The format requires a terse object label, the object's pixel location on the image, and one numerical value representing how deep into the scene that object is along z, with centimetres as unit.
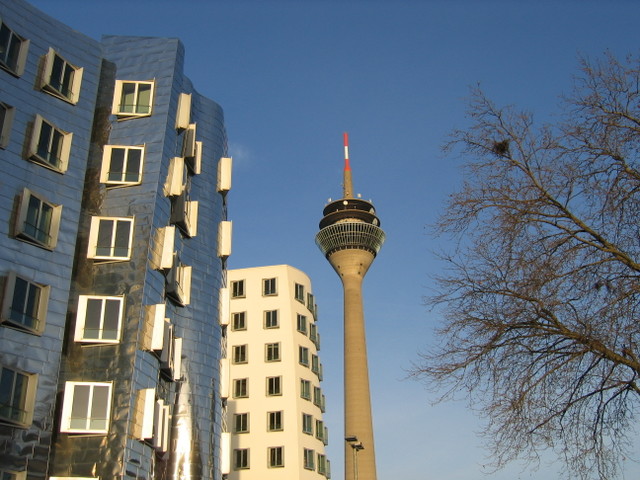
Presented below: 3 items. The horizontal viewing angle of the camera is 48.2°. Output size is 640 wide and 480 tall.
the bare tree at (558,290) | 1340
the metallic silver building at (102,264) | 2653
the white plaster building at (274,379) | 5647
